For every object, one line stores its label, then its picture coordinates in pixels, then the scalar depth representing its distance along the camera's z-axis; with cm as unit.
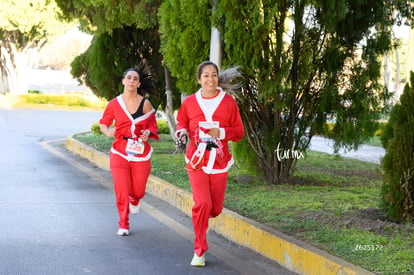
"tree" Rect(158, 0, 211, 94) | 1110
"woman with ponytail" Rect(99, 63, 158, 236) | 835
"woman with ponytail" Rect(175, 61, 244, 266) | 683
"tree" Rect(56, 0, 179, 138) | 1560
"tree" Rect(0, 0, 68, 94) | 4600
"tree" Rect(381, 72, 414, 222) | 745
